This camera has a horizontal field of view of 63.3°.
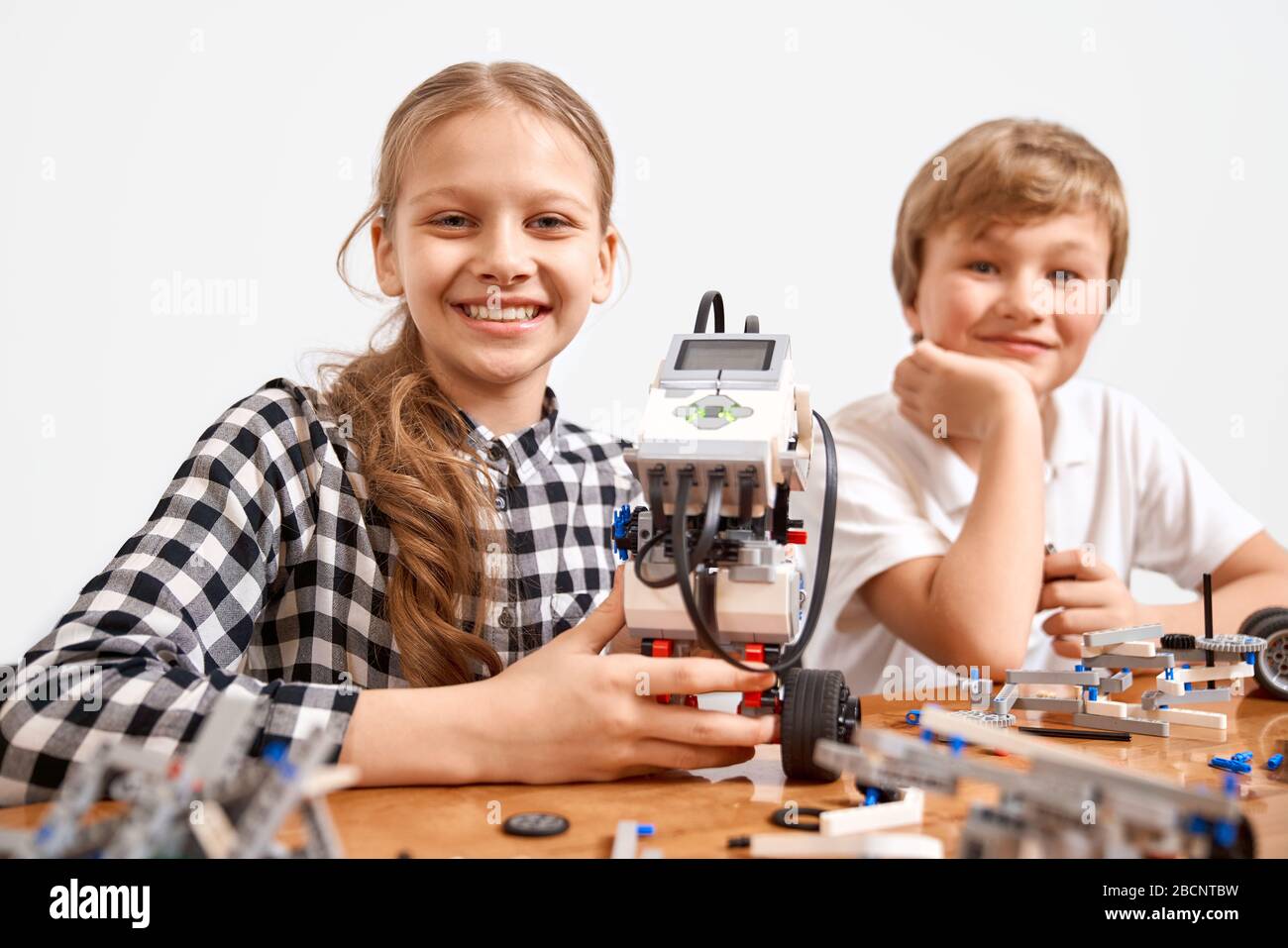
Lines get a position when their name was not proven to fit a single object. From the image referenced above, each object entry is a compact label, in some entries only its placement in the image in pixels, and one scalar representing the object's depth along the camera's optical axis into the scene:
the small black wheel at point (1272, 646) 1.43
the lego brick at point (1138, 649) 1.32
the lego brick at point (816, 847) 0.72
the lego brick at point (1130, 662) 1.29
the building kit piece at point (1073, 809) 0.54
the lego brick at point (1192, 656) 1.39
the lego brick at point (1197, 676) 1.28
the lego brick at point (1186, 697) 1.25
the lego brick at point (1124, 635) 1.34
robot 0.95
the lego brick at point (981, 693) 1.33
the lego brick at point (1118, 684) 1.29
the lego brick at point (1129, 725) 1.20
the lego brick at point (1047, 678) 1.26
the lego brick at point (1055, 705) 1.28
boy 1.64
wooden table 0.81
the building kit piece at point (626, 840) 0.77
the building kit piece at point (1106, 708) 1.24
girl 0.94
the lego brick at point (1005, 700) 1.29
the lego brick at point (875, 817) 0.85
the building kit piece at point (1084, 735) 1.21
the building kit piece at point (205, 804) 0.51
